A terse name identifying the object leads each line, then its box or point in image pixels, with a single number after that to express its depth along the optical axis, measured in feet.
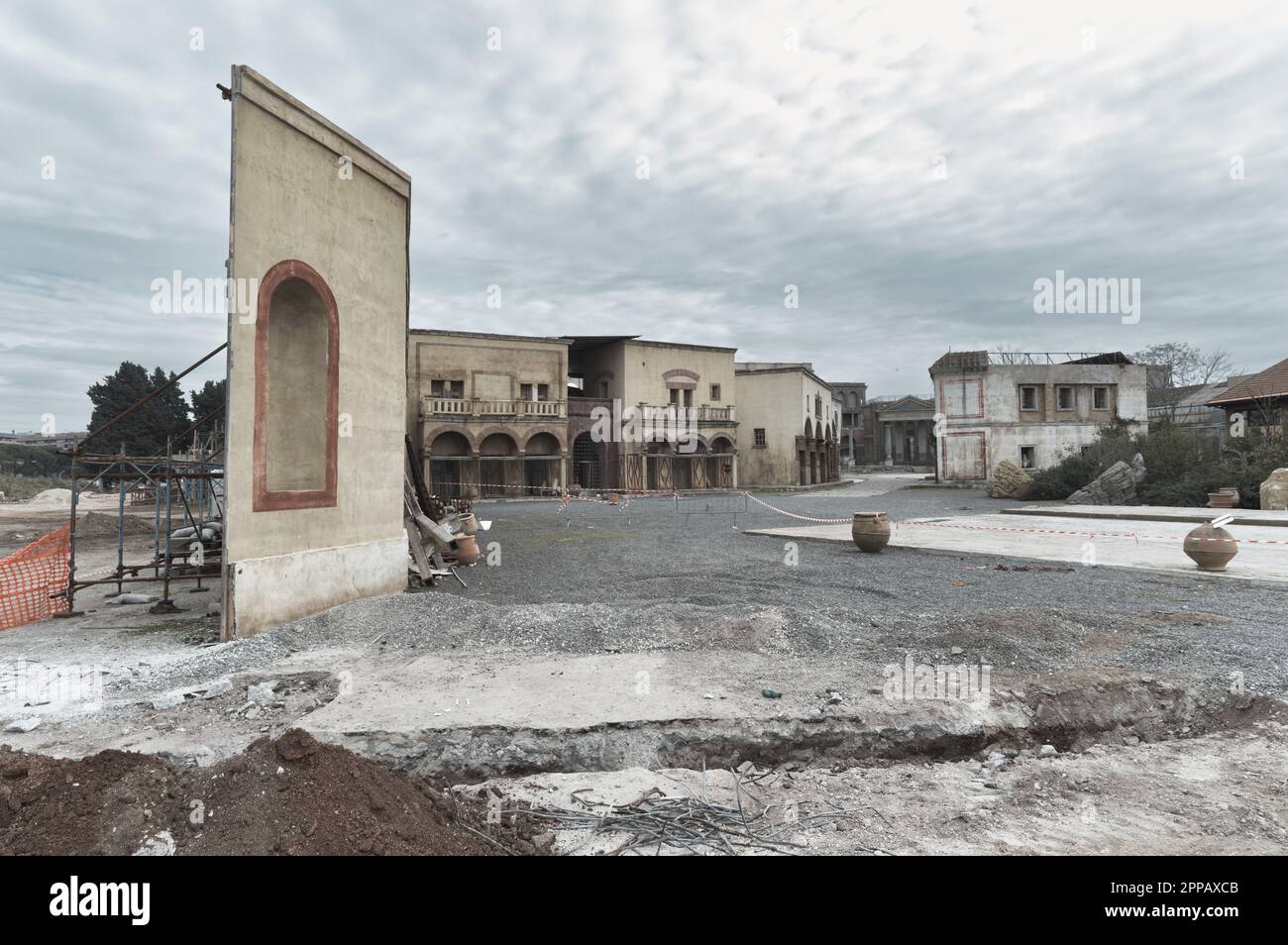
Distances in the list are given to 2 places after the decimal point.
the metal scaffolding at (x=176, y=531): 30.99
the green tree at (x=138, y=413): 162.30
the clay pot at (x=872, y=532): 46.68
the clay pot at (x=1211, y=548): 36.86
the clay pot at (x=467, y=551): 45.27
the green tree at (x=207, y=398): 187.56
